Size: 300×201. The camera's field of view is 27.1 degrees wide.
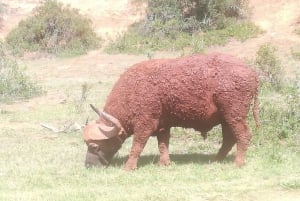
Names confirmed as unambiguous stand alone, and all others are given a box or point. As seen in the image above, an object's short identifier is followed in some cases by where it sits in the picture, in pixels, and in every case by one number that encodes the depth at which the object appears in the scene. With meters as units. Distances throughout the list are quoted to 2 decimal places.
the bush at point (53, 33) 24.29
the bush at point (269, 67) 15.52
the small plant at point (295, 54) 19.77
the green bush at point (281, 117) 10.88
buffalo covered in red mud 8.99
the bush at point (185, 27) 22.89
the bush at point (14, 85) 16.88
